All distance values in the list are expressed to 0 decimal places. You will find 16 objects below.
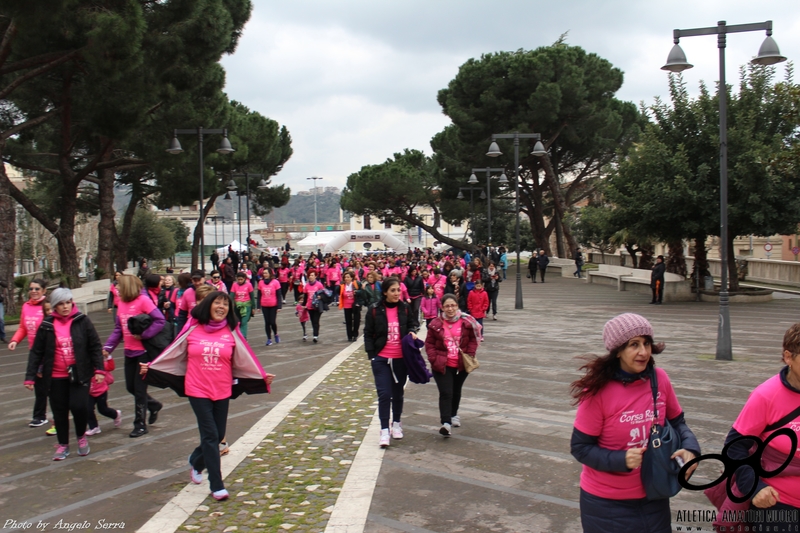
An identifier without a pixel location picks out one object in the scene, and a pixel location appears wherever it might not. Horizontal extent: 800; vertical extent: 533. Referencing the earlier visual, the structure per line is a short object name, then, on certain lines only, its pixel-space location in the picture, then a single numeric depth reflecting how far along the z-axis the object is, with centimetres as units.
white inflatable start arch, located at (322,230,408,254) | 5284
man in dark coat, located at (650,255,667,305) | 2103
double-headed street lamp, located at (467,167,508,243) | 3541
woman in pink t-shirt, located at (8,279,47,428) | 764
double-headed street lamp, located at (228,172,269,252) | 3570
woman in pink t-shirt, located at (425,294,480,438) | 698
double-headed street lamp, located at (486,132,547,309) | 2243
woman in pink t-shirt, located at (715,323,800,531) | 305
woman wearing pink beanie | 314
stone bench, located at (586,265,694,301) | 2253
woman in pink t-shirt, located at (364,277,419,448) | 682
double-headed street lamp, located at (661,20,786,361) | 1148
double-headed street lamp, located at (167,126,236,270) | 2145
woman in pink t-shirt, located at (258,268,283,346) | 1399
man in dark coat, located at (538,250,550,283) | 3395
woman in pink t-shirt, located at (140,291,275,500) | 536
